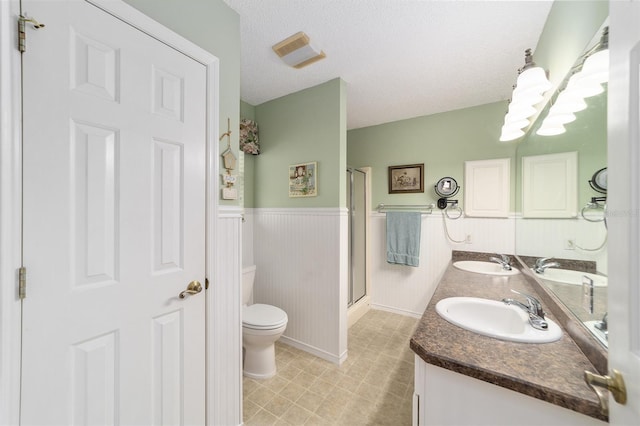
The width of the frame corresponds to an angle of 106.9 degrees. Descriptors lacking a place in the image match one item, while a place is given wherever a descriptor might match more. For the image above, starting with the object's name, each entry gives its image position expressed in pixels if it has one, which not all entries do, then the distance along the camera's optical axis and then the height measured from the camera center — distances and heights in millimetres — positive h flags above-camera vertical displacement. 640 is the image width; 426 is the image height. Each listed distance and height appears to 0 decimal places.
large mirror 795 -17
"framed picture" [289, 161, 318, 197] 2137 +297
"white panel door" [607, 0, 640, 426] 436 +15
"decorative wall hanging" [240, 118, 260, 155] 2335 +749
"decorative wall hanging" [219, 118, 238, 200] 1287 +234
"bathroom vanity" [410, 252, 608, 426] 623 -476
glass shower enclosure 2863 -263
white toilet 1725 -923
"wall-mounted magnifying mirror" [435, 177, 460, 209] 2568 +253
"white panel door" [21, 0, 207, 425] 723 -44
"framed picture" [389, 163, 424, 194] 2775 +402
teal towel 2732 -302
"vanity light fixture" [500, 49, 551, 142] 1198 +640
